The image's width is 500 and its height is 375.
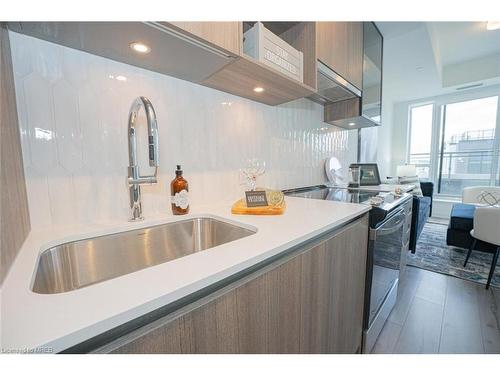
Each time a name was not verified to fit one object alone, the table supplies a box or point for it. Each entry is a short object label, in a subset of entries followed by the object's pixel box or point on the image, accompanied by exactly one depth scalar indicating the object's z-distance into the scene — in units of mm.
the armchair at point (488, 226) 1705
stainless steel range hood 1283
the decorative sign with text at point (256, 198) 978
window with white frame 3658
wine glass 1193
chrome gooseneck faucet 751
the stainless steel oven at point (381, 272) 1131
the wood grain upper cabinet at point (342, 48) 1227
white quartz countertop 276
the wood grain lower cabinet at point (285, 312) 387
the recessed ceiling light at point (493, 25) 2016
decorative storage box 914
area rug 2001
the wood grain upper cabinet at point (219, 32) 658
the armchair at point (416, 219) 2157
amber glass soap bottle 928
